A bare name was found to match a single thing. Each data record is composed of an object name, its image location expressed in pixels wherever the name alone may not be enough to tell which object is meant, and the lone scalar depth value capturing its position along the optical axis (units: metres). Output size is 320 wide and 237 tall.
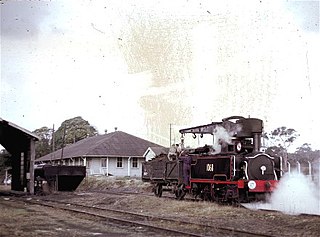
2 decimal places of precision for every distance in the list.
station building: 51.00
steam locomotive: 17.53
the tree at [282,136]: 45.90
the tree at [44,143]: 85.54
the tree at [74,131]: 85.19
